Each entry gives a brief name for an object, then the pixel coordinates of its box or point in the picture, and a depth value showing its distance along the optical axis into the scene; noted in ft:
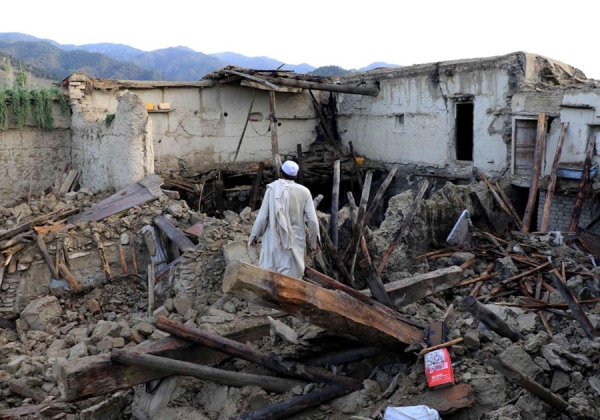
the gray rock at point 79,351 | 22.07
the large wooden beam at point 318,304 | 13.28
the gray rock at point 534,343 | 15.07
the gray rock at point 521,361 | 14.43
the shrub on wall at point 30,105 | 42.06
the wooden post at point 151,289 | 27.40
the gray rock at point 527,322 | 18.47
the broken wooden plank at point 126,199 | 34.01
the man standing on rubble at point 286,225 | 19.72
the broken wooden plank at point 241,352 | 16.63
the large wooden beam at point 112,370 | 15.51
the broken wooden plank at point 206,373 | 15.93
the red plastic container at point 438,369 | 14.70
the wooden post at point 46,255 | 31.17
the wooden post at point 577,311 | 16.52
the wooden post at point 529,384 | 13.05
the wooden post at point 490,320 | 15.14
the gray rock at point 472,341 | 15.64
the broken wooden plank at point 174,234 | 29.76
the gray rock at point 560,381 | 14.26
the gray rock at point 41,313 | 28.68
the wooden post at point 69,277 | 31.32
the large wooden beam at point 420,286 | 18.90
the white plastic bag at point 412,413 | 13.96
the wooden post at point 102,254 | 32.19
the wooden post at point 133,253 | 32.63
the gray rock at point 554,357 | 14.47
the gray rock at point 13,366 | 23.08
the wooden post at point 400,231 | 26.45
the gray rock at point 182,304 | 25.02
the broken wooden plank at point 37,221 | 31.27
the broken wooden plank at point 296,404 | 15.52
